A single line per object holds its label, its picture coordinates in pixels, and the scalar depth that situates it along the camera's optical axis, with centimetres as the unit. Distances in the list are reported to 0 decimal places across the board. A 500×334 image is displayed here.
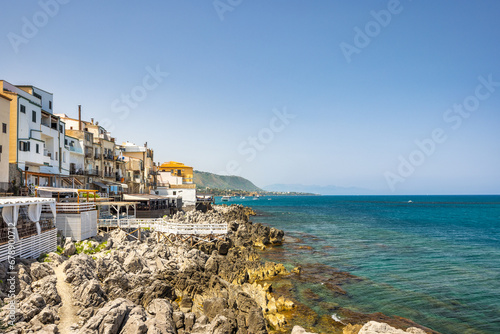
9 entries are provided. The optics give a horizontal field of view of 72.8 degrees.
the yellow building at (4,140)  2797
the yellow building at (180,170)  8975
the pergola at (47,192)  2939
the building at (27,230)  1798
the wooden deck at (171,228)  3419
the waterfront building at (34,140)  3110
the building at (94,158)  4916
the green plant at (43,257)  1990
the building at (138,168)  6501
